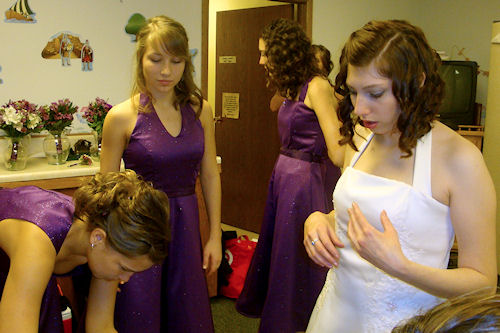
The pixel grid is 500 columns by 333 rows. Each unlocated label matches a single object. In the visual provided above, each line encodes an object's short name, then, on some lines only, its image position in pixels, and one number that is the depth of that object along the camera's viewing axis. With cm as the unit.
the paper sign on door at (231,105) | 479
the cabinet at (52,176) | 257
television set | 461
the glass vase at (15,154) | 269
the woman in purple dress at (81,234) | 130
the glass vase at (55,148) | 286
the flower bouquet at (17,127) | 269
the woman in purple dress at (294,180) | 269
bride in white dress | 119
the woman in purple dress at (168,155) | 198
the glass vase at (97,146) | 304
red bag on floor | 339
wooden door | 456
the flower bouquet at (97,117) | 301
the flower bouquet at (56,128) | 285
